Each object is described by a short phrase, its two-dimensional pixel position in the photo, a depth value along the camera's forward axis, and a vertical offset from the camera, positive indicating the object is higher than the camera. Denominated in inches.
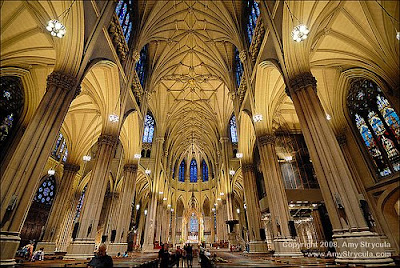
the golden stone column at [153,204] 735.7 +131.8
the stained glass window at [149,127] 1018.7 +530.2
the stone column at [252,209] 475.2 +71.6
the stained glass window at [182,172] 1412.9 +444.2
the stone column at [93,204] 319.0 +59.6
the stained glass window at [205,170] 1423.7 +460.7
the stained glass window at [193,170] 1432.0 +460.5
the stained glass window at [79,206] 842.4 +136.7
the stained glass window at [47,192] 715.9 +168.0
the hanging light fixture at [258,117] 416.8 +231.5
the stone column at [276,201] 334.0 +65.2
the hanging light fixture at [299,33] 224.8 +214.1
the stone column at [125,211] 466.0 +69.6
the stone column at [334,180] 196.5 +62.3
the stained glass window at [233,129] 1013.6 +520.5
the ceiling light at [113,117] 374.8 +212.0
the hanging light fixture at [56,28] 202.5 +198.1
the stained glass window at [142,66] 640.4 +531.5
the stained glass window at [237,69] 665.1 +540.2
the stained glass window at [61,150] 713.0 +304.0
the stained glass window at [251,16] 496.0 +533.1
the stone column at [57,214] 530.6 +68.1
